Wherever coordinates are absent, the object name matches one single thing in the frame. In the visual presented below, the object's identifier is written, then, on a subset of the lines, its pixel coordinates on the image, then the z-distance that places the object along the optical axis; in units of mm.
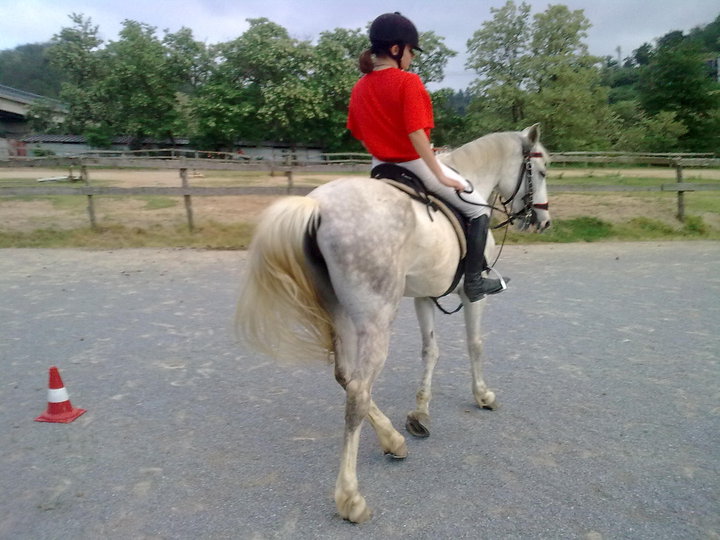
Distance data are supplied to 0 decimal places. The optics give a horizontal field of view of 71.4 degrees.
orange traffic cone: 3457
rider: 2801
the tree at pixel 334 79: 33562
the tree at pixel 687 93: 35156
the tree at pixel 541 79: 27578
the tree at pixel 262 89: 33250
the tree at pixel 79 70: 37531
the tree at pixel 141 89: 35781
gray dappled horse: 2572
